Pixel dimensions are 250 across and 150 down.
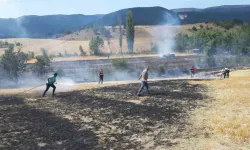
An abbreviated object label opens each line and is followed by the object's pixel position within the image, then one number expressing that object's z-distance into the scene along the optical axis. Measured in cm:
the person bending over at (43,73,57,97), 2988
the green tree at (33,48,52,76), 5441
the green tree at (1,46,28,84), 4906
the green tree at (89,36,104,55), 10506
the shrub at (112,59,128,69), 6153
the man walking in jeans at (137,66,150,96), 2827
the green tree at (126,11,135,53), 10360
